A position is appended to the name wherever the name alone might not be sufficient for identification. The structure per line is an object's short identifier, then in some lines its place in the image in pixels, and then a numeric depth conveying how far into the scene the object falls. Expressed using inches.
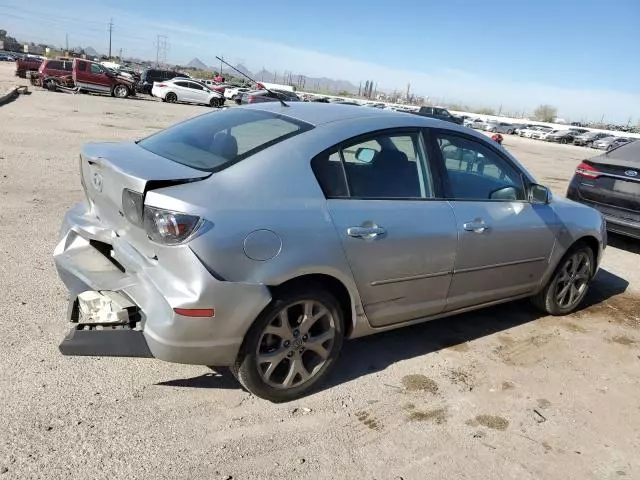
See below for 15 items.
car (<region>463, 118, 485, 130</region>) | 2236.1
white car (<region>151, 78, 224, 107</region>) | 1433.3
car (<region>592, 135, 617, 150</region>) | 2074.1
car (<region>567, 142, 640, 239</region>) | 275.9
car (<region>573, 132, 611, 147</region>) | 2244.1
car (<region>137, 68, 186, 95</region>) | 1578.5
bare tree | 4864.7
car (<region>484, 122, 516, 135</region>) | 2333.4
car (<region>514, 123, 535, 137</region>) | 2430.9
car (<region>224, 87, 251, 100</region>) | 1836.7
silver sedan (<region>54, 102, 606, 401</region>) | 108.0
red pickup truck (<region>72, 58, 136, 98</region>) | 1224.7
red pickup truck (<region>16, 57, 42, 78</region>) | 1434.5
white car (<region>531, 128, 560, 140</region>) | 2279.8
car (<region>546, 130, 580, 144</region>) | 2252.7
